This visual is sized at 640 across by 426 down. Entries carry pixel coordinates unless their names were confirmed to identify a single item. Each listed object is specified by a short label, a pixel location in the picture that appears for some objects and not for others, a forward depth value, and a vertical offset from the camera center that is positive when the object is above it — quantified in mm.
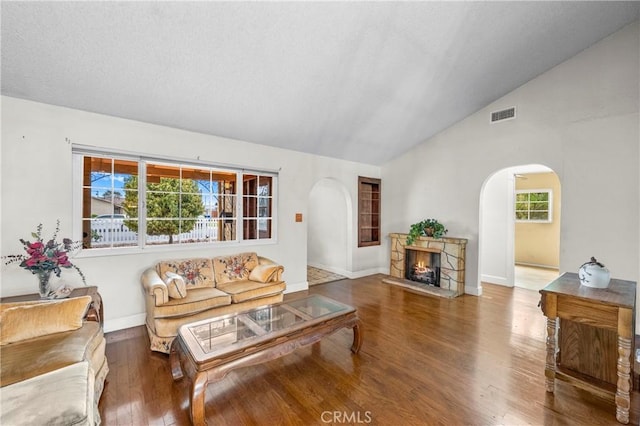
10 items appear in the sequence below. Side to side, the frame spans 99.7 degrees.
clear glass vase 2373 -682
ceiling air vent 4172 +1546
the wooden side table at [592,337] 1729 -921
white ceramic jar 1965 -463
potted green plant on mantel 4883 -336
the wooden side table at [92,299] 2350 -816
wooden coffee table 1738 -993
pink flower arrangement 2299 -444
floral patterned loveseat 2625 -943
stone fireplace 4621 -988
